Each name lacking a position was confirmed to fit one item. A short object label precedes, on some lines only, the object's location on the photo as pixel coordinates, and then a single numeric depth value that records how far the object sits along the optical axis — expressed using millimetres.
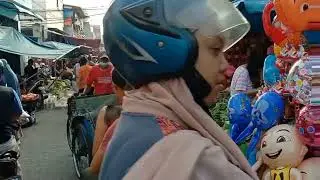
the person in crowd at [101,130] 2149
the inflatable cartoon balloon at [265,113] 2261
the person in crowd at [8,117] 3380
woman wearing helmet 935
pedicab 4543
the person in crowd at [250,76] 2879
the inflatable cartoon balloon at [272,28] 2471
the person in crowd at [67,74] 14723
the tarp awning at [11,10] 11525
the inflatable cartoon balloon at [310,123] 2044
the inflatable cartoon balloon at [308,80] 2034
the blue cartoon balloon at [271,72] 2528
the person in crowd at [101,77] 6505
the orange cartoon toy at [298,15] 2041
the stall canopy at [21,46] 9411
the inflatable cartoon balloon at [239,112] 2622
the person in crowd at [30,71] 11824
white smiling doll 2140
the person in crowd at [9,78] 5464
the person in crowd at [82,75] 8455
